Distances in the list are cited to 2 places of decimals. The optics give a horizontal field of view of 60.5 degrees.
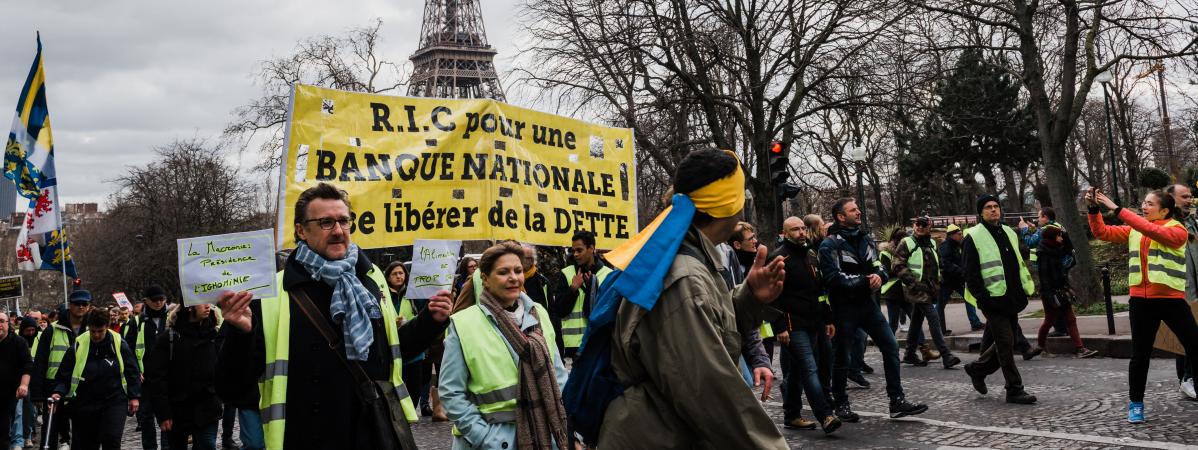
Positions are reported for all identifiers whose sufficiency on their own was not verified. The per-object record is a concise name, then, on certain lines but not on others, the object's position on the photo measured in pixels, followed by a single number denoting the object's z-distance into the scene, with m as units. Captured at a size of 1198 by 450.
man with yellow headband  2.66
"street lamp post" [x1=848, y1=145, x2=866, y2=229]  27.12
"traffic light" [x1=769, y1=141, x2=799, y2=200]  13.33
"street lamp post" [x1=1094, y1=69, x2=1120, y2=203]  21.57
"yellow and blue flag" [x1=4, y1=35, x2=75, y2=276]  15.23
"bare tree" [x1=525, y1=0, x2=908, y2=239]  19.39
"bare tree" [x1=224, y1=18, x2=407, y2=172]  36.06
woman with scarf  4.21
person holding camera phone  7.13
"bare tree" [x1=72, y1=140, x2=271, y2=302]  47.47
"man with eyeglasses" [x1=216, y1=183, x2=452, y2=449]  3.57
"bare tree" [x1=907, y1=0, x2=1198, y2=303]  15.98
